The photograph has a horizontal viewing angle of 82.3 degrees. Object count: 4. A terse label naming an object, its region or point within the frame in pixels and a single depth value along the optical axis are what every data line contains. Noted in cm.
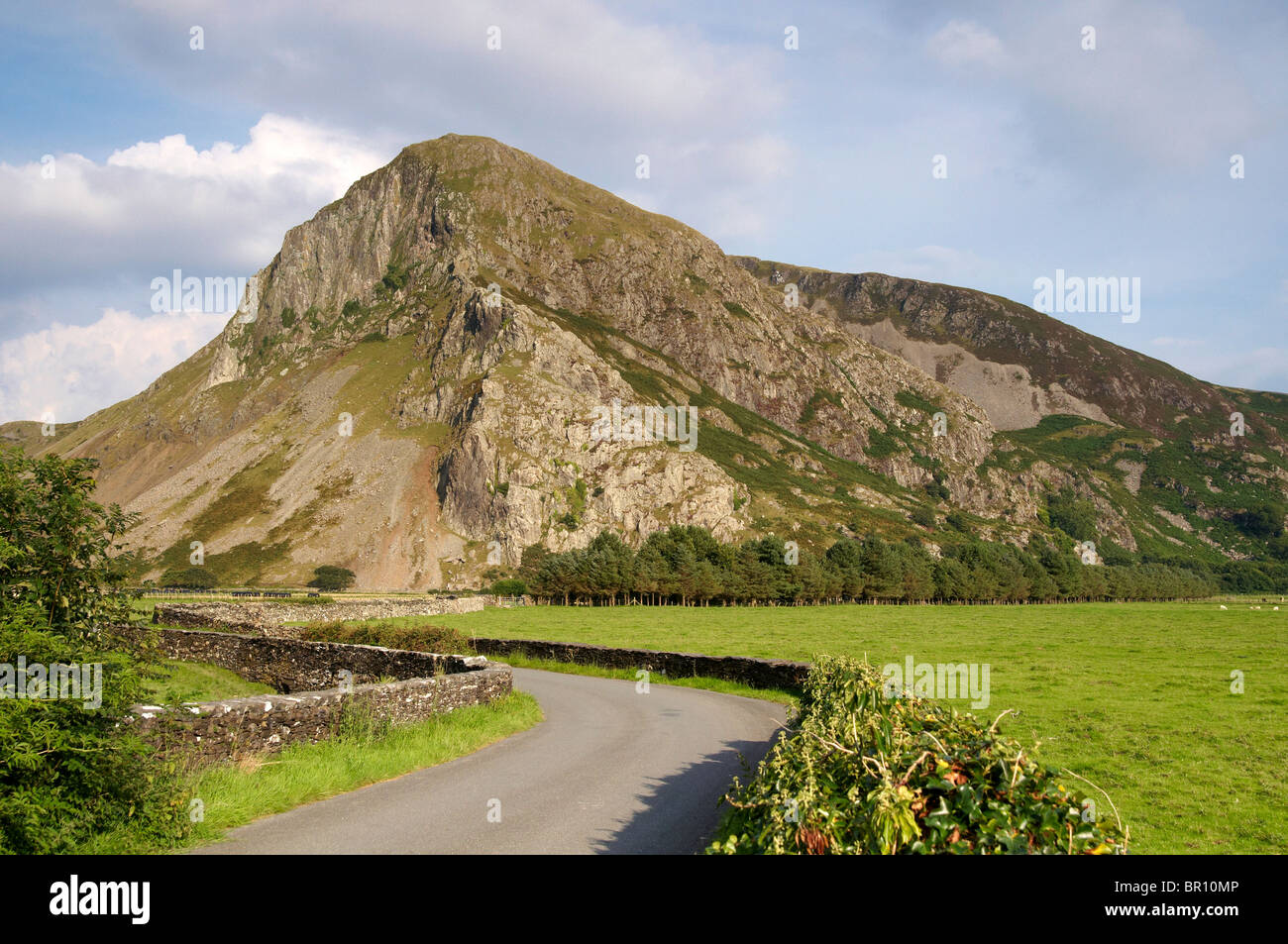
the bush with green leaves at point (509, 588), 11968
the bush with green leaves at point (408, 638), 2998
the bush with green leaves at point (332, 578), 15512
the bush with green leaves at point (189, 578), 15162
